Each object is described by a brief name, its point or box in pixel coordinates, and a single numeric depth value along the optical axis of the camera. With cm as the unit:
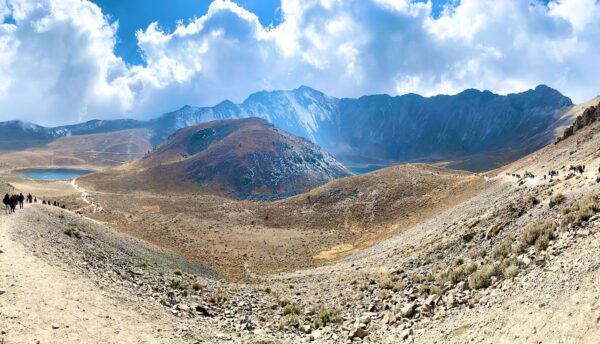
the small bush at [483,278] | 1664
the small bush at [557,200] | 2273
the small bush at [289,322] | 1933
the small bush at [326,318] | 1933
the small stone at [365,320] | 1810
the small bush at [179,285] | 2336
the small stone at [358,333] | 1677
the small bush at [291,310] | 2152
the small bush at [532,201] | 2531
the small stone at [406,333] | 1539
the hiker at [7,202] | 3609
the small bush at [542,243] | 1693
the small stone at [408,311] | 1706
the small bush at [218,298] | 2231
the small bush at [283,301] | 2332
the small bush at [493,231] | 2369
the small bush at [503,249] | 1878
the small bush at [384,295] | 2129
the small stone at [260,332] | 1798
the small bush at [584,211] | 1750
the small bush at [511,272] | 1577
